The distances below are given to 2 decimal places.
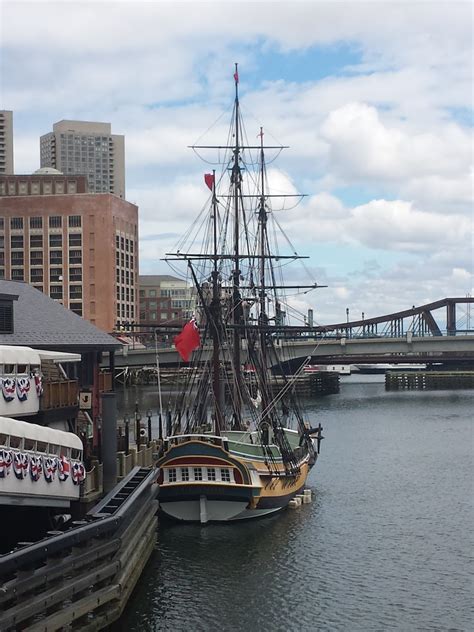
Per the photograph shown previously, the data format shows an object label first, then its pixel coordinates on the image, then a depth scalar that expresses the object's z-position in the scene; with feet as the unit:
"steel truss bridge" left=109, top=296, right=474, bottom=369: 406.41
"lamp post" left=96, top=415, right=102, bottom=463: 128.35
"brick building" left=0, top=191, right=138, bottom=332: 594.24
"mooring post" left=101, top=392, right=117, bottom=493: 116.67
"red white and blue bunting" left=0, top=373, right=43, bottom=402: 93.09
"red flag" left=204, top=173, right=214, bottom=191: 192.65
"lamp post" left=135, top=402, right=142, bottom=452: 149.21
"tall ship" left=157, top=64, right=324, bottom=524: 145.69
